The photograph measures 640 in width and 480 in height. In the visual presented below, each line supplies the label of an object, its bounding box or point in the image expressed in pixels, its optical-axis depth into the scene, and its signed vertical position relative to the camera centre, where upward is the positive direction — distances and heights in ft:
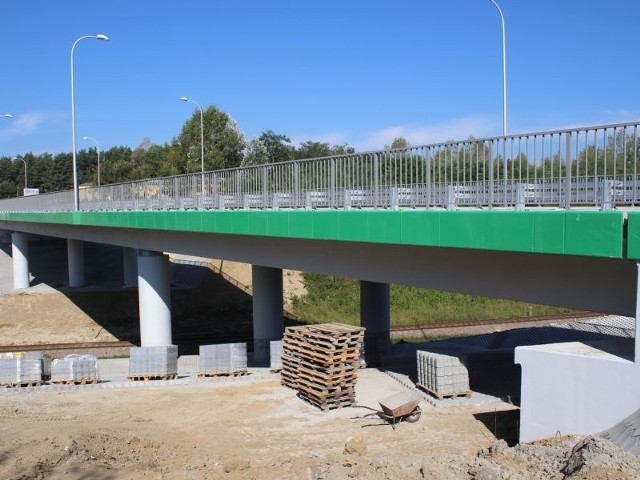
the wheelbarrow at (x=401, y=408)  45.66 -13.79
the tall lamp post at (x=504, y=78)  56.75 +12.27
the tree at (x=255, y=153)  223.92 +21.88
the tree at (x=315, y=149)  233.27 +23.78
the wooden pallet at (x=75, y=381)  64.13 -16.19
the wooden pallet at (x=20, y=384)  62.71 -15.99
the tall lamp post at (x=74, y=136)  96.63 +12.50
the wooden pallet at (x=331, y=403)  52.49 -15.48
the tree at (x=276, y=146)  247.70 +26.05
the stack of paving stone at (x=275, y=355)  67.85 -14.80
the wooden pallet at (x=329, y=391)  52.75 -14.57
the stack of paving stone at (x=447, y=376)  51.55 -13.14
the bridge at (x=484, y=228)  30.09 -1.01
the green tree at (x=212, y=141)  191.62 +21.94
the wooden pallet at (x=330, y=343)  53.83 -10.94
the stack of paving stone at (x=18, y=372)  62.85 -14.89
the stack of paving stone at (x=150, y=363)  65.92 -14.86
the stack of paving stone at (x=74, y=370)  64.28 -15.13
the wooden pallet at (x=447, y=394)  51.47 -14.60
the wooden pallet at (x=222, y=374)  66.08 -16.18
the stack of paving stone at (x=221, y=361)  66.03 -14.87
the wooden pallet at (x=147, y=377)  65.82 -16.36
